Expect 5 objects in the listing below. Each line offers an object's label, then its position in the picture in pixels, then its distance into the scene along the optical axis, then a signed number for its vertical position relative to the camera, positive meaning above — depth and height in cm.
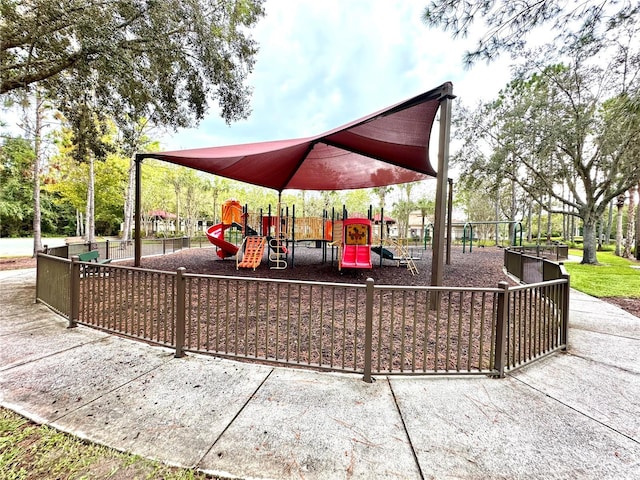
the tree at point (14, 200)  2252 +297
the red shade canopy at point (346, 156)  527 +221
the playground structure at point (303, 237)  885 -20
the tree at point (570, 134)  1162 +462
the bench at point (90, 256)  764 -81
